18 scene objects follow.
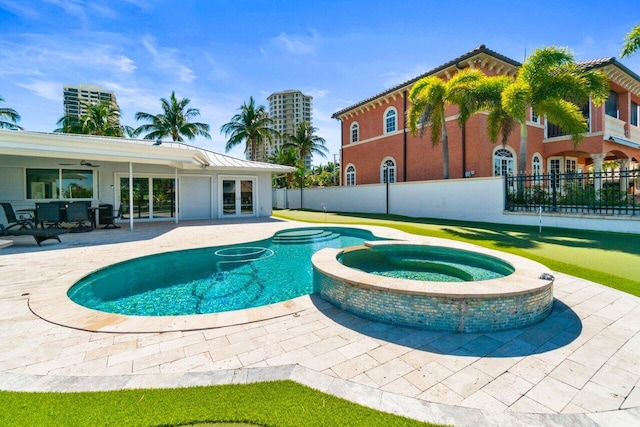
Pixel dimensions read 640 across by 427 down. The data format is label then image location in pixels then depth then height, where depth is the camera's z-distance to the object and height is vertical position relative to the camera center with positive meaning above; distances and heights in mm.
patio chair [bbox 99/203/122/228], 12898 -210
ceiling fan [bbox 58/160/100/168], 13297 +2292
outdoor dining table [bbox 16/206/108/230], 11783 +15
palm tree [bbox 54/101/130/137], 25953 +8626
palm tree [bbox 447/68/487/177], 14010 +5840
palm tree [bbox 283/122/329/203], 33500 +8064
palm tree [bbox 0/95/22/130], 21188 +7256
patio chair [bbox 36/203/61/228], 11019 -34
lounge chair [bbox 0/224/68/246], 8559 -643
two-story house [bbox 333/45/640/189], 17297 +4816
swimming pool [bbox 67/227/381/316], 4816 -1505
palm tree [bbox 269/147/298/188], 30484 +5689
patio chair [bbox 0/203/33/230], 10602 -130
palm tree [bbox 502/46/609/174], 12055 +5122
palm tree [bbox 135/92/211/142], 26406 +8481
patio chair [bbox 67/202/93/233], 11461 -128
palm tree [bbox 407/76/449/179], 15133 +5650
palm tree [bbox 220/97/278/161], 28375 +8548
